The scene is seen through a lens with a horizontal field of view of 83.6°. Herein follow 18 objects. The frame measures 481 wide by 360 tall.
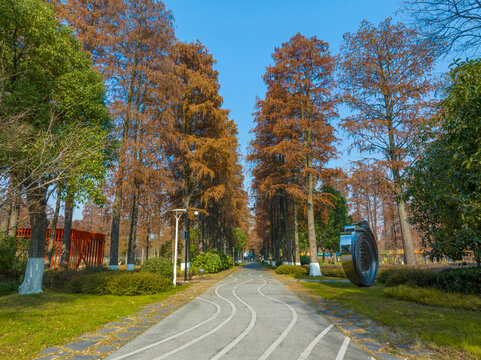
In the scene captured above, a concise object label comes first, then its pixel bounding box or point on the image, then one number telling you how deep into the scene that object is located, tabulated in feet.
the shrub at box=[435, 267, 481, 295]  27.84
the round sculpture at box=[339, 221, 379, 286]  39.73
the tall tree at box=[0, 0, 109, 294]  27.14
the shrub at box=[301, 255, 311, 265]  140.69
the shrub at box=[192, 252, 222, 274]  76.95
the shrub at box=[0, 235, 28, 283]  42.63
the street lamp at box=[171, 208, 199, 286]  56.55
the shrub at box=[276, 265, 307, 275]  71.25
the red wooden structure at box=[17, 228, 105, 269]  64.59
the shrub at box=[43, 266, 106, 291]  40.67
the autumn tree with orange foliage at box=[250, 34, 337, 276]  65.16
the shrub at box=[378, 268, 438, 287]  33.35
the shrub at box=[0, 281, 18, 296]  35.55
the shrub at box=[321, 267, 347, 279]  63.63
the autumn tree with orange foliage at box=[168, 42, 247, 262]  68.85
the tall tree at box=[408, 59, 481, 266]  18.04
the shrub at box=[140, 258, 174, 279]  49.24
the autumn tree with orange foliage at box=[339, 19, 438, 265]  53.36
